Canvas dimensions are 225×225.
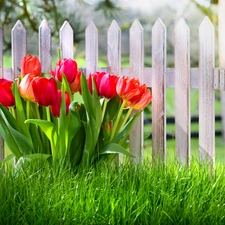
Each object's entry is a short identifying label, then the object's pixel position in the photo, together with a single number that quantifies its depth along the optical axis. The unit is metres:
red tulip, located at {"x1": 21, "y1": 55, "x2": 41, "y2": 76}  3.99
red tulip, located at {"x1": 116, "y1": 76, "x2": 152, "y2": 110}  3.76
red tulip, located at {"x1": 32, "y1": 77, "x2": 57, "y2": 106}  3.55
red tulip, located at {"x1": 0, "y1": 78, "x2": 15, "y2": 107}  3.81
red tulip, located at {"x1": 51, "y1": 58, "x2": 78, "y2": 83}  3.83
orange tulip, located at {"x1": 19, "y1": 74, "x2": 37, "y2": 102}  3.67
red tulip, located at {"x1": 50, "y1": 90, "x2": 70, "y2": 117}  3.64
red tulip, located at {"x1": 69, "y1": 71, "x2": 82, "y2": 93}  3.97
